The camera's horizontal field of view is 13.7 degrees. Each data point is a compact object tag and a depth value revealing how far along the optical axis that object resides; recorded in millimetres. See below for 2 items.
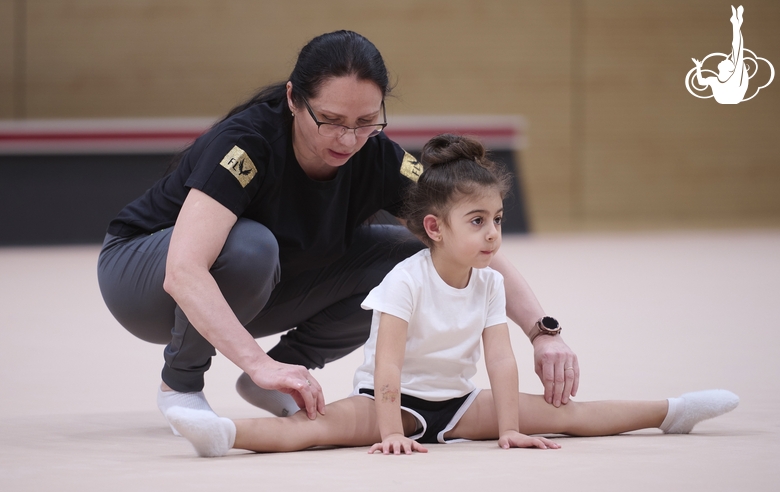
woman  6414
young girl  6408
